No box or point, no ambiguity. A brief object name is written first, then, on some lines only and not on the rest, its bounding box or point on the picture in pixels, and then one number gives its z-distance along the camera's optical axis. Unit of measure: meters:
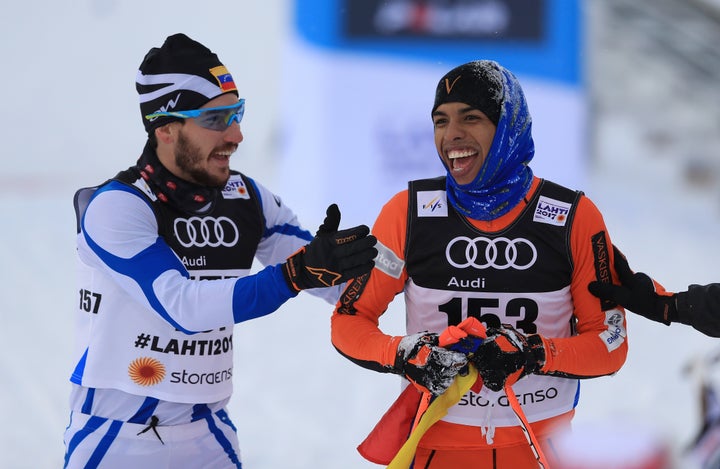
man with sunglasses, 5.95
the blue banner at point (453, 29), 19.30
